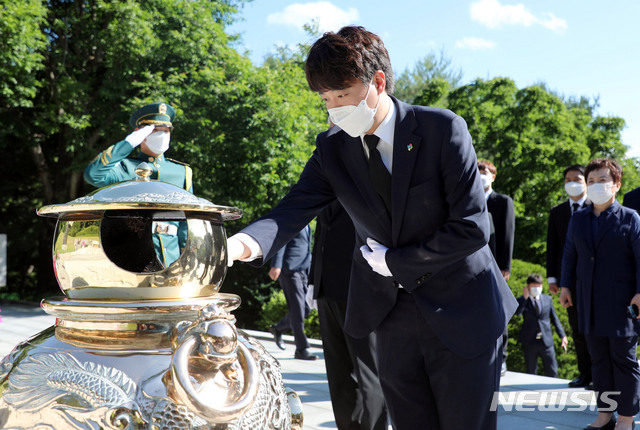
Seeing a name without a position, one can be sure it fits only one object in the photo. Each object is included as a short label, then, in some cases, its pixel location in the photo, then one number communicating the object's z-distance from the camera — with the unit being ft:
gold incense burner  4.95
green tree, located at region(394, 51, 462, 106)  126.74
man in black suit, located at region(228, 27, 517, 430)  7.21
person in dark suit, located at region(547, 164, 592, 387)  21.54
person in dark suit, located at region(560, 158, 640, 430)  15.57
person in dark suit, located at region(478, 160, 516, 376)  21.42
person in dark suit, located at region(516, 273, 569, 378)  27.61
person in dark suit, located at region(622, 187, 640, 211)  19.77
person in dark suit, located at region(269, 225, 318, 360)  26.68
